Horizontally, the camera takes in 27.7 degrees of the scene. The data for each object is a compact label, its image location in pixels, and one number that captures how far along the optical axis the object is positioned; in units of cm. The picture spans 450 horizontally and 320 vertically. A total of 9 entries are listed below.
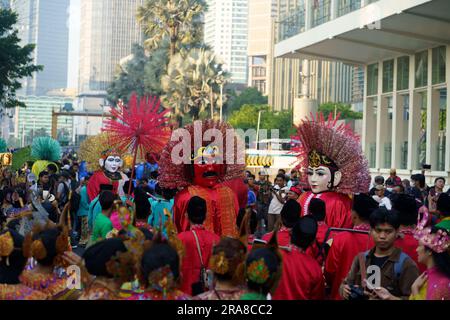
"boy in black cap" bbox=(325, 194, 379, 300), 710
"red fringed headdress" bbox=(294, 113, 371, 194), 1097
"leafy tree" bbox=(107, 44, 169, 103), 6028
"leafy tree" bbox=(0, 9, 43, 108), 3475
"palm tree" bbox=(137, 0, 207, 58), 4834
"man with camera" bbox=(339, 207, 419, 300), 642
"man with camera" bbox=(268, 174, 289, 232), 1707
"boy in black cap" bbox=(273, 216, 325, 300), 621
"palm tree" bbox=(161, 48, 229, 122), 4669
